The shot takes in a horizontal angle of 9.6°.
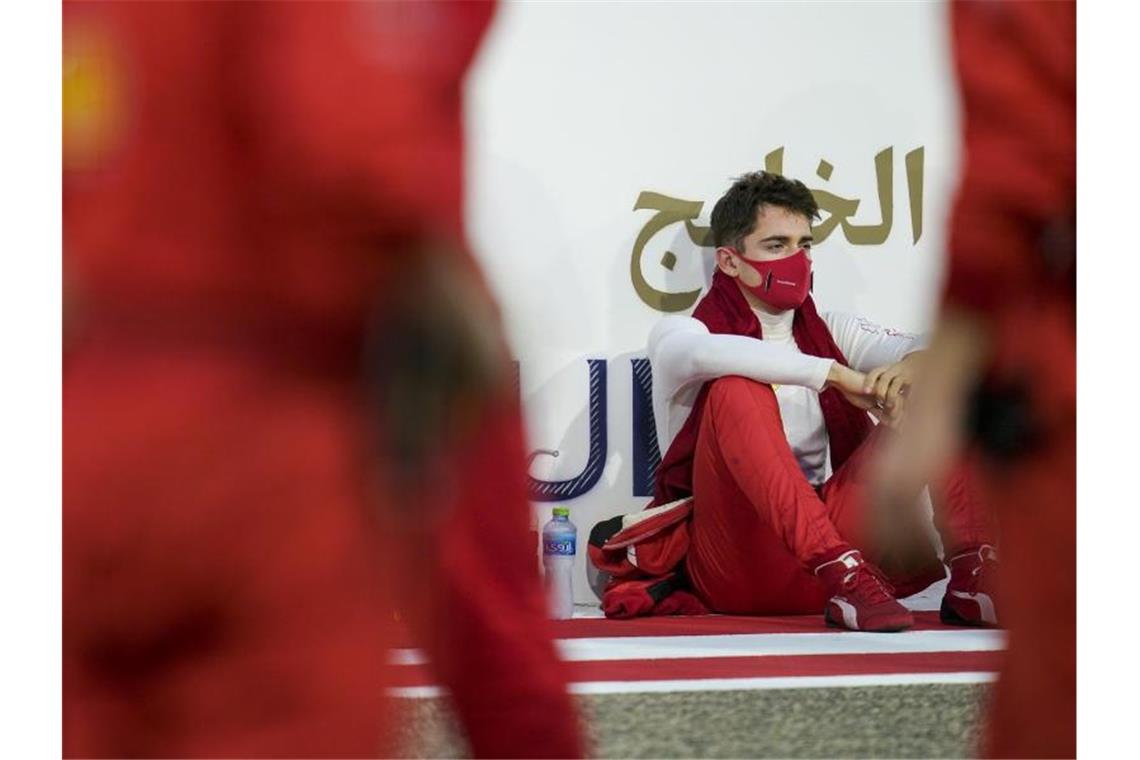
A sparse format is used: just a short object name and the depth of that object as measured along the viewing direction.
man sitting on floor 13.56
